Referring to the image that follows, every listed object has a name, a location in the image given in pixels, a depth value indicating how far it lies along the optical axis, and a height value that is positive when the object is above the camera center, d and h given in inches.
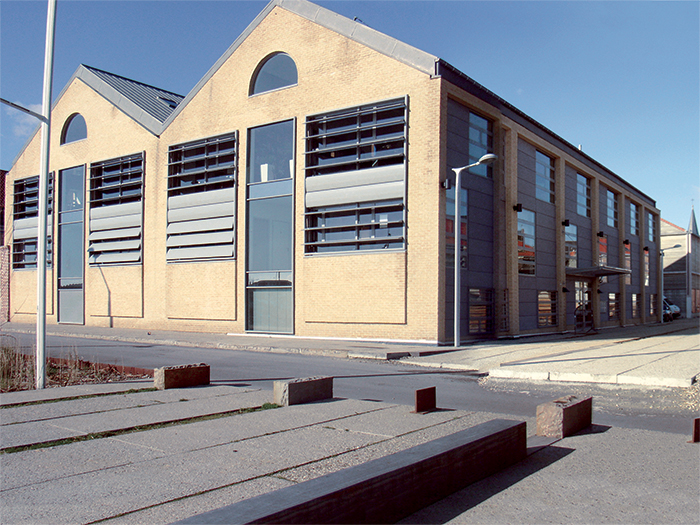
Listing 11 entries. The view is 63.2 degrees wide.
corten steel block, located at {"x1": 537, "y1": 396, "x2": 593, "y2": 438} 252.5 -60.7
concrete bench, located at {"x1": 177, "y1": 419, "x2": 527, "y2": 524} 127.6 -53.4
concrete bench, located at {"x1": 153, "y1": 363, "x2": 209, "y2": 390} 377.7 -62.8
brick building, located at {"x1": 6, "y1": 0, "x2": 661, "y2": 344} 806.5 +143.0
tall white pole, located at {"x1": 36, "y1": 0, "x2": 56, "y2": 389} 385.7 +64.3
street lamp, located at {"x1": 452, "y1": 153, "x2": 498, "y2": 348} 741.3 +30.7
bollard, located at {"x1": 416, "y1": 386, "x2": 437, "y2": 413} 302.0 -62.4
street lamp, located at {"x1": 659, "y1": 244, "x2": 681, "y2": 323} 1884.8 -74.9
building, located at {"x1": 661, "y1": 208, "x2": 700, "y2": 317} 2332.8 +61.5
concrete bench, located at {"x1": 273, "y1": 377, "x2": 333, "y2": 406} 323.0 -62.1
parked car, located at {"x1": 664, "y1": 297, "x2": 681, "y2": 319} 2038.0 -94.4
